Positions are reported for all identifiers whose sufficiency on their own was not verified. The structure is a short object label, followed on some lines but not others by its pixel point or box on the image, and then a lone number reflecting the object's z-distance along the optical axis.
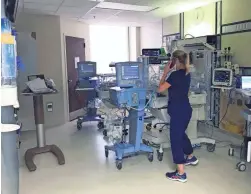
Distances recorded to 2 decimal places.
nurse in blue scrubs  2.53
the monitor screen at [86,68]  4.88
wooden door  5.48
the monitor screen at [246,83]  3.28
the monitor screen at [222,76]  3.45
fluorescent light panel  4.30
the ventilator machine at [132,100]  2.93
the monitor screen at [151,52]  4.10
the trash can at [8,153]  1.31
